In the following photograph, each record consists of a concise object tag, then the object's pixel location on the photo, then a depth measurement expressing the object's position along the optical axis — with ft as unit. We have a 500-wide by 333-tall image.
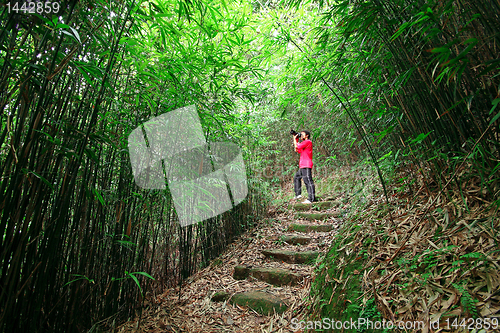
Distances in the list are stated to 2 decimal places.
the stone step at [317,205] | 11.03
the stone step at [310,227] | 8.78
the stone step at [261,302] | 5.27
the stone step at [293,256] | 7.01
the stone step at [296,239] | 8.28
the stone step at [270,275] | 6.21
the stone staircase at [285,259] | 5.61
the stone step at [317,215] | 9.63
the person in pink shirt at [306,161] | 12.44
